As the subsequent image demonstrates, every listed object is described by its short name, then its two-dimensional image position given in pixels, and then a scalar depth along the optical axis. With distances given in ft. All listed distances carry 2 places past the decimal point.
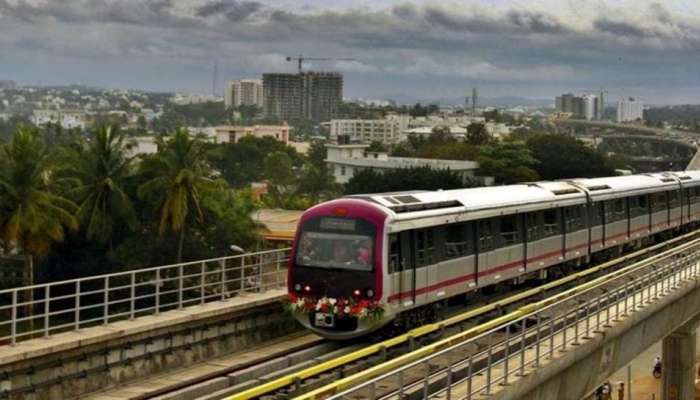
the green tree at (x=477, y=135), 436.35
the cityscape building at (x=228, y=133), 612.61
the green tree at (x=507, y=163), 321.11
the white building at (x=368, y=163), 331.16
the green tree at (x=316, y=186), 339.36
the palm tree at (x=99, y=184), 151.02
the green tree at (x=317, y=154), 449.31
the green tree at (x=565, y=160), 345.10
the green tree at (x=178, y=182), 153.89
